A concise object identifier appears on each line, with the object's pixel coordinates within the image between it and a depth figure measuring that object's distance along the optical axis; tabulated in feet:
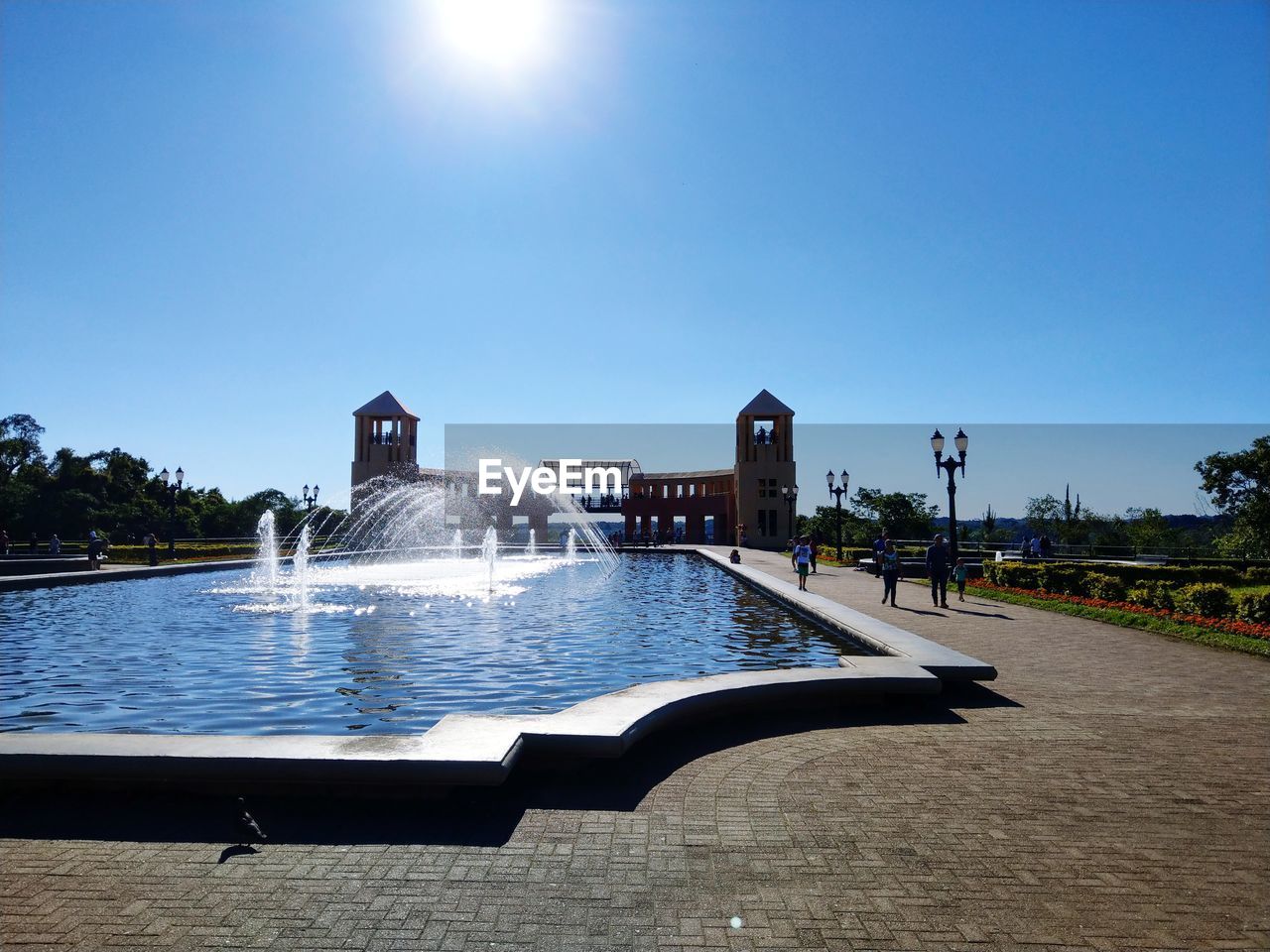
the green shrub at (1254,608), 40.75
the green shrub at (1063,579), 59.11
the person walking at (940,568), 54.49
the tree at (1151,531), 202.18
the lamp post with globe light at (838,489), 120.78
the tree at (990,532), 230.19
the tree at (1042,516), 271.61
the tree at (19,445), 217.77
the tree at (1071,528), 228.02
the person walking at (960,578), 58.39
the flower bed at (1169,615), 39.04
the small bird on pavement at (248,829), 13.04
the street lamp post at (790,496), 152.03
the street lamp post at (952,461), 67.21
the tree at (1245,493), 122.83
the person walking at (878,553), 73.67
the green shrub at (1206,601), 43.70
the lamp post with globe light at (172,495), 98.39
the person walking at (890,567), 54.54
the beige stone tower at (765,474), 172.86
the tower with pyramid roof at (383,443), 179.73
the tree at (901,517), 175.83
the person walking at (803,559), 61.72
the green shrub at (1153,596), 48.06
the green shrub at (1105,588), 53.57
